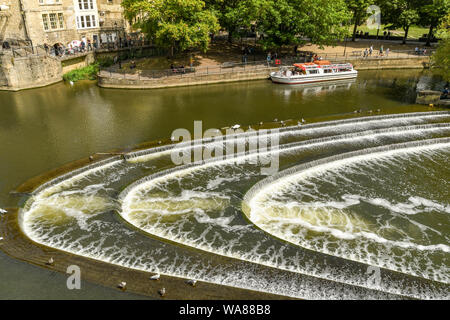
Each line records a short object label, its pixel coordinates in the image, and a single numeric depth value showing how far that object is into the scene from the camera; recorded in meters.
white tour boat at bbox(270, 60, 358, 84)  48.59
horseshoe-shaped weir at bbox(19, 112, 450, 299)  16.73
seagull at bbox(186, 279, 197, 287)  15.71
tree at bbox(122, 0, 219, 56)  44.91
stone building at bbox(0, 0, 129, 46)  46.09
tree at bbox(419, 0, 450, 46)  59.28
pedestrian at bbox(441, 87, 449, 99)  40.26
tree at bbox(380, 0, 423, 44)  61.63
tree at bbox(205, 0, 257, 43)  50.41
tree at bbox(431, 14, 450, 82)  40.38
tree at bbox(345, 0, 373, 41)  61.78
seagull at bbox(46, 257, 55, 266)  16.83
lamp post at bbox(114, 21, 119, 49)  57.88
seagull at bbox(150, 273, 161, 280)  15.96
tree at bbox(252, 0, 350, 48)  50.25
